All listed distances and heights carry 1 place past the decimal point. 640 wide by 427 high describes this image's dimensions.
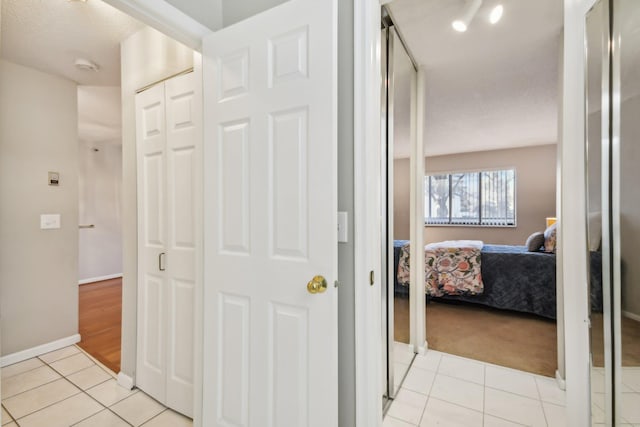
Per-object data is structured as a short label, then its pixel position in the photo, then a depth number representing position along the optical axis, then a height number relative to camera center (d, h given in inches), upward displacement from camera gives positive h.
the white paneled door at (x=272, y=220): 44.4 -1.3
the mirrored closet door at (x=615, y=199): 38.6 +1.6
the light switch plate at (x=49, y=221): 102.3 -3.1
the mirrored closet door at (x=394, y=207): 70.1 +1.1
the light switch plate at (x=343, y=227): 48.2 -2.5
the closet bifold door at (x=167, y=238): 68.1 -6.4
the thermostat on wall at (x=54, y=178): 104.1 +12.0
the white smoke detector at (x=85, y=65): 92.9 +47.1
